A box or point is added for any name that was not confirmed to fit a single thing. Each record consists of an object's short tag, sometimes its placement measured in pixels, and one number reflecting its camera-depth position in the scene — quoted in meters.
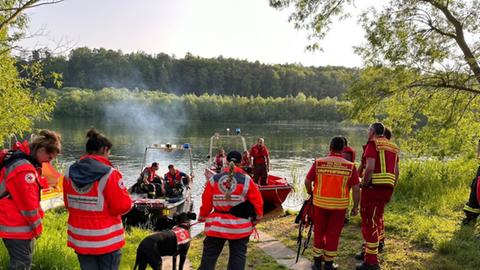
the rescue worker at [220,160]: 14.87
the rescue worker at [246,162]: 13.88
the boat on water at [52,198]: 11.05
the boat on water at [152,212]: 9.59
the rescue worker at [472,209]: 6.80
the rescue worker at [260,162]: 13.12
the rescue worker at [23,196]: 3.50
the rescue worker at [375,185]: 5.09
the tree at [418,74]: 8.77
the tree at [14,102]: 8.56
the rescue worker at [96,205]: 3.38
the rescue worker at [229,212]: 4.11
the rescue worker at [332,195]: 4.89
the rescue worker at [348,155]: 7.75
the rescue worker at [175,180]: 11.58
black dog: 4.40
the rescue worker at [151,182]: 11.31
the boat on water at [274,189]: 12.66
